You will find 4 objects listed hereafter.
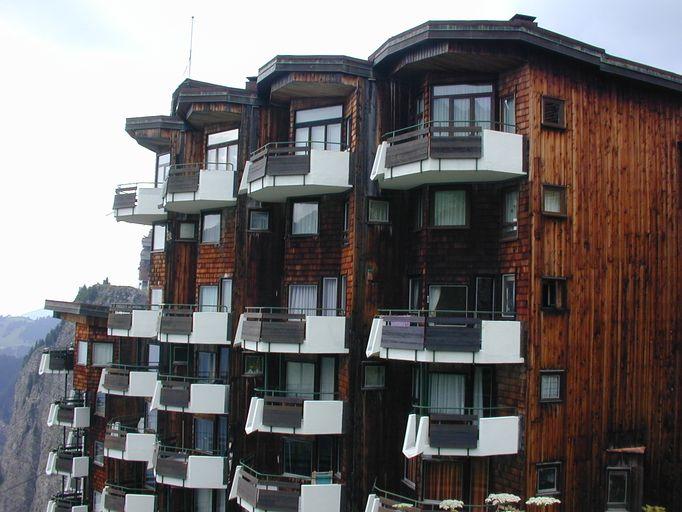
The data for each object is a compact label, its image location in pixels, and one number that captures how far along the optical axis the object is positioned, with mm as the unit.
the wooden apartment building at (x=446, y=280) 19797
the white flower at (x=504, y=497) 15734
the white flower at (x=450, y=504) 16103
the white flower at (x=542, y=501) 15758
